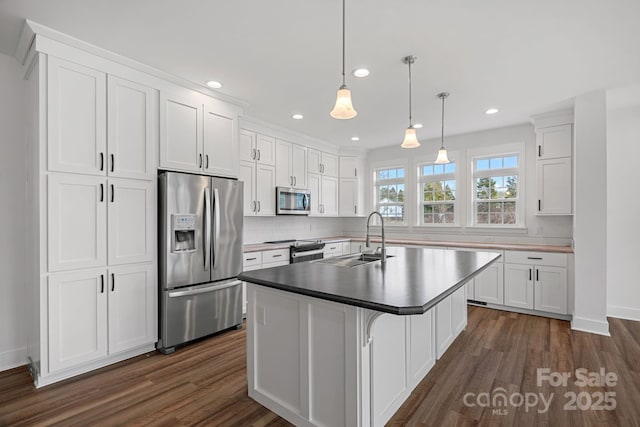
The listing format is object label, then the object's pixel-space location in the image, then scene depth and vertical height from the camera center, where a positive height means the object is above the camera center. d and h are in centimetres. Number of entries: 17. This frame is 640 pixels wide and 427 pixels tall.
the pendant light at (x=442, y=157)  307 +57
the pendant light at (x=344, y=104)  193 +69
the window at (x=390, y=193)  587 +41
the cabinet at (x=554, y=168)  399 +61
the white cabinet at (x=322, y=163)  533 +93
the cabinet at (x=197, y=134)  300 +85
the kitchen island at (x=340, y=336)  159 -74
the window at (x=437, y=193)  528 +37
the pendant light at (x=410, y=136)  261 +67
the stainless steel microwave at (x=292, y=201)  466 +20
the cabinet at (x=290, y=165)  473 +79
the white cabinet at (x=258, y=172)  419 +59
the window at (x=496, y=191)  470 +36
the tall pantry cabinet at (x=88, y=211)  231 +2
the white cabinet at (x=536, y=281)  379 -86
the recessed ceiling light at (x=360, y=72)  278 +131
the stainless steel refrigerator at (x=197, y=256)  290 -43
